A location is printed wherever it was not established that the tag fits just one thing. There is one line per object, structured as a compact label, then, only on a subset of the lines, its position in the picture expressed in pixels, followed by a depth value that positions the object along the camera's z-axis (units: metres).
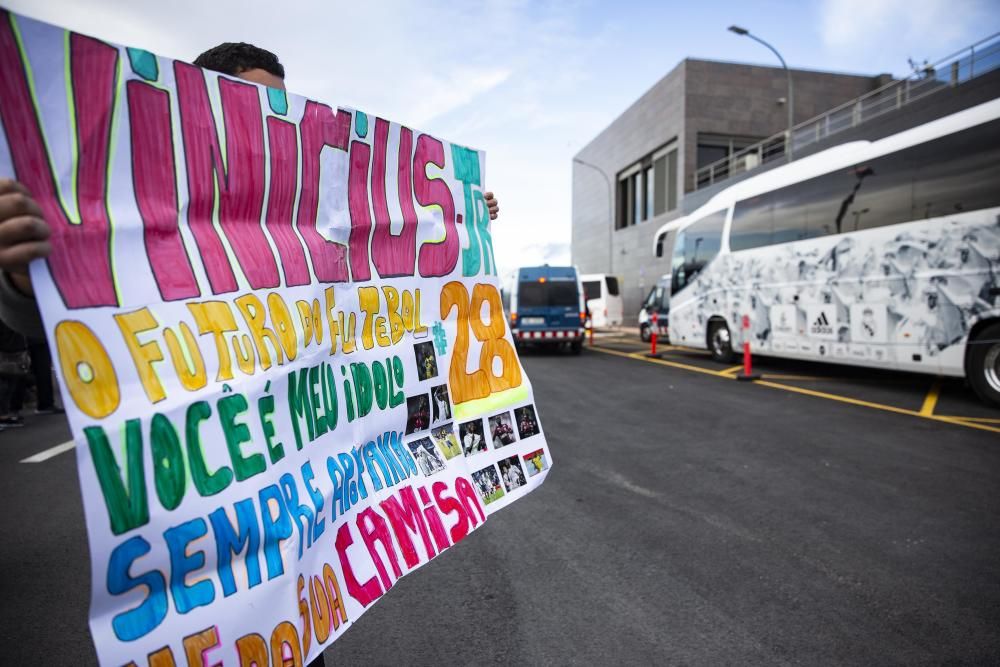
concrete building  27.56
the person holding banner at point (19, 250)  0.92
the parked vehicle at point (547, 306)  15.98
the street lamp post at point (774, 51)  18.91
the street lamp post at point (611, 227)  33.82
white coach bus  7.64
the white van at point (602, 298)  28.05
